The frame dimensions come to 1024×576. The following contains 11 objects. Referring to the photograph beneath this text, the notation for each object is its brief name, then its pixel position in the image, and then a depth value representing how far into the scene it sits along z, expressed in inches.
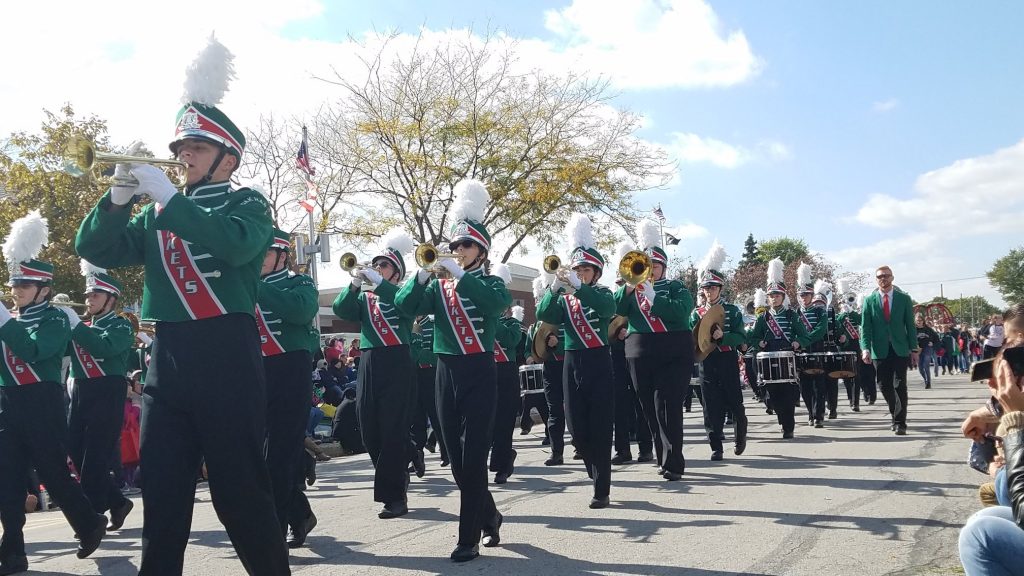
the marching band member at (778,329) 509.0
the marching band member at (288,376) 244.1
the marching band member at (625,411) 415.2
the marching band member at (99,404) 290.4
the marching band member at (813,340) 523.7
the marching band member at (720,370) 409.7
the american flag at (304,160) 888.9
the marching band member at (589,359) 288.0
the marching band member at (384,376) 295.3
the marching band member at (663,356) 333.7
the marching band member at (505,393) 302.8
